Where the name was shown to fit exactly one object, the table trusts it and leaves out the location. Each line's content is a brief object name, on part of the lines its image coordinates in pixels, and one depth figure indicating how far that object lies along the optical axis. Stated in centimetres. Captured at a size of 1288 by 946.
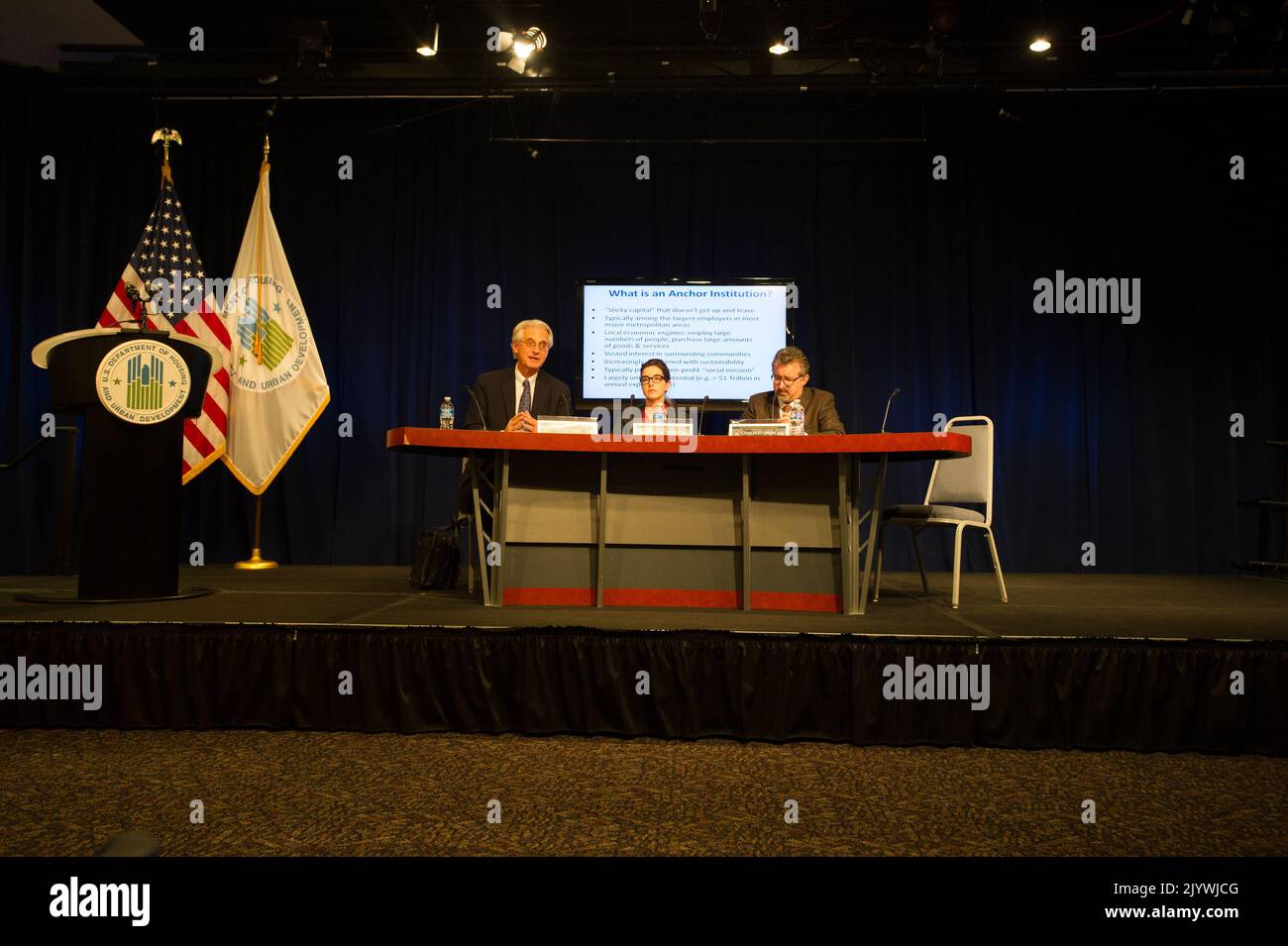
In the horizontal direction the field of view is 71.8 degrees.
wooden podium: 322
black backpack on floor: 439
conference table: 352
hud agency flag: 581
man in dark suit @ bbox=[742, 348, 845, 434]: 418
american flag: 570
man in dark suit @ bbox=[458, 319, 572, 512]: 458
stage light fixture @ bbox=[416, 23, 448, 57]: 575
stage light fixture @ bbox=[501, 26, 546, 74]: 566
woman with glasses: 456
